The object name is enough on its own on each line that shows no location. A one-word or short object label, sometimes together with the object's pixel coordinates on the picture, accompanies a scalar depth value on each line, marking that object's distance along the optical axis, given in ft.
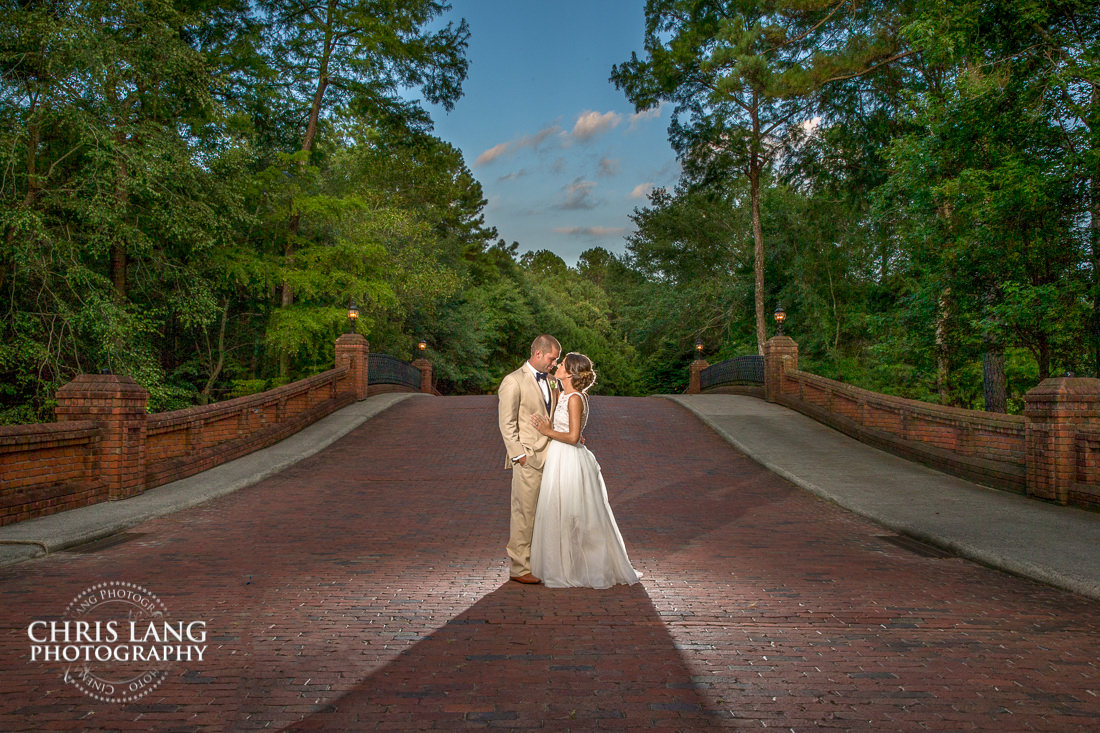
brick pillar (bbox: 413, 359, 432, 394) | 101.40
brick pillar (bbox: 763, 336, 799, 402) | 71.72
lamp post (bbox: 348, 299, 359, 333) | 70.38
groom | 19.44
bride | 19.29
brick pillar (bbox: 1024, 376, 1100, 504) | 32.07
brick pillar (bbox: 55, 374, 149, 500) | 32.63
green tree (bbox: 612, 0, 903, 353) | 73.41
